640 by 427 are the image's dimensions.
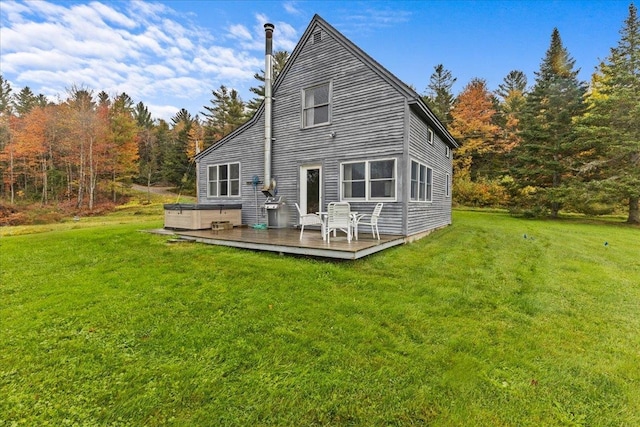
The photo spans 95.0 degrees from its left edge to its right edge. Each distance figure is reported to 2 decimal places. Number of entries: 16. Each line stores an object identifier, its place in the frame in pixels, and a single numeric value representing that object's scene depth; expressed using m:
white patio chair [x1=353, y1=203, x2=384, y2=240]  7.06
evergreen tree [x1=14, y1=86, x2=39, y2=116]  33.21
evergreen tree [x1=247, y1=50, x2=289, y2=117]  30.12
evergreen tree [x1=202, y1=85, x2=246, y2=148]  33.16
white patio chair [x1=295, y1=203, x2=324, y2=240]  7.40
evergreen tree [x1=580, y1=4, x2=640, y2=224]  14.79
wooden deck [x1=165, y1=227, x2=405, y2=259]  5.78
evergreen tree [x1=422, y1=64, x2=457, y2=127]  29.37
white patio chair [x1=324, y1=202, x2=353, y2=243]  6.48
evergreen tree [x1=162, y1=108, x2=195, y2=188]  36.12
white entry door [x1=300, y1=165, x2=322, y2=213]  9.55
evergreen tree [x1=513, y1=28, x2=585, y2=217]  17.11
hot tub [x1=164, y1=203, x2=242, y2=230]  8.82
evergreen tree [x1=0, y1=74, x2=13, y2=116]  33.50
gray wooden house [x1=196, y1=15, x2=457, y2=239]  8.03
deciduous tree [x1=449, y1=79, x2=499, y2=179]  25.89
